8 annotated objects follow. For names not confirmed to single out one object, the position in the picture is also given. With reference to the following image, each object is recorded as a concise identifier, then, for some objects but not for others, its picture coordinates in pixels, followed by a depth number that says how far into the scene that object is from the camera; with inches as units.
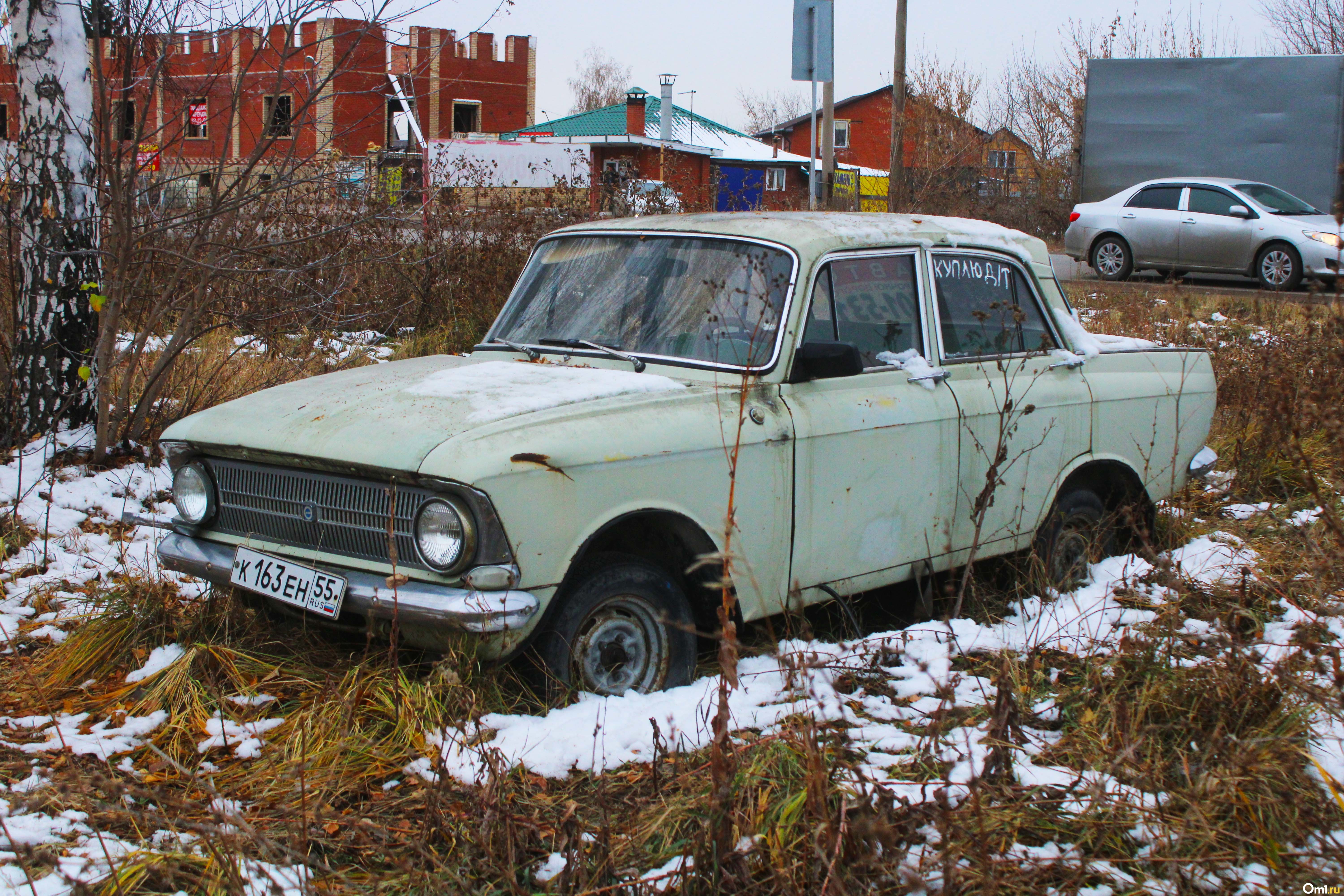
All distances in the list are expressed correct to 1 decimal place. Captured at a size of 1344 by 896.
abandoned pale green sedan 130.1
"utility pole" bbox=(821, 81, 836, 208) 539.5
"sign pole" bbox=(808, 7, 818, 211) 434.6
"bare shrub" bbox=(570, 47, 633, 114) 3169.3
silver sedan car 586.2
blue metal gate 477.7
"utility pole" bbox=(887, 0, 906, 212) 635.5
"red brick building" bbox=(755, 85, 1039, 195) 1154.7
